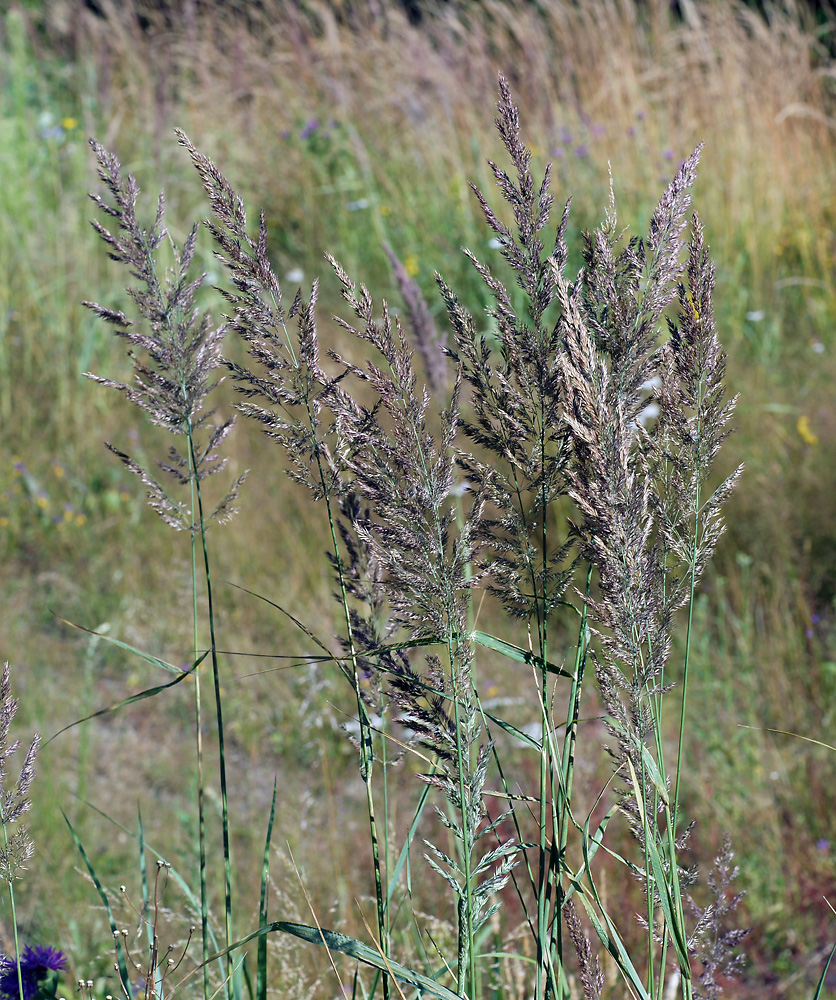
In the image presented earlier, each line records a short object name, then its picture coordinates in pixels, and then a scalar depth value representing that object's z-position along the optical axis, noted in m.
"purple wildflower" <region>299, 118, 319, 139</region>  11.78
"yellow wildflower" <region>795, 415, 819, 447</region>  6.62
